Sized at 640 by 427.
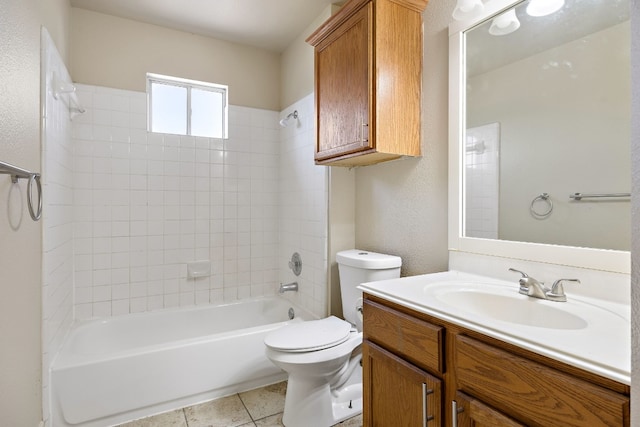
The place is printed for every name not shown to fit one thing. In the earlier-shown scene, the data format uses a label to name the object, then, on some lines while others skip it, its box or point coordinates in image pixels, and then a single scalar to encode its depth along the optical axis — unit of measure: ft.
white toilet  5.30
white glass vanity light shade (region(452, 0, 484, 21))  4.47
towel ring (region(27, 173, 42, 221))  3.87
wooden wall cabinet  5.17
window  8.64
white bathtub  5.54
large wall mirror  3.52
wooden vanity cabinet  2.17
